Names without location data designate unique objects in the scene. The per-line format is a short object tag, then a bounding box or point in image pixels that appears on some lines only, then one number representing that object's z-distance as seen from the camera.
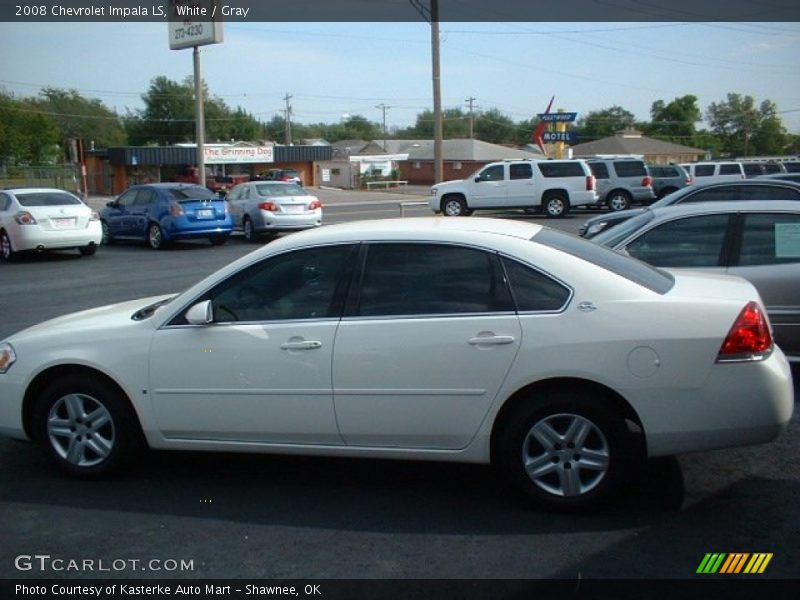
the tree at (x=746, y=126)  94.12
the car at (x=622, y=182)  31.70
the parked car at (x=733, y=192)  11.86
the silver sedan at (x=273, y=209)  22.30
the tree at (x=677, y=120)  109.12
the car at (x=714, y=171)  33.78
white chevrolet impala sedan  4.59
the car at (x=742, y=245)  7.24
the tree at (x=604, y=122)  111.56
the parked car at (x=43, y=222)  17.91
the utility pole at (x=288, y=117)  104.93
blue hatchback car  20.69
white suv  29.56
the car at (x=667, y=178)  34.41
